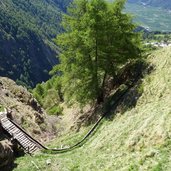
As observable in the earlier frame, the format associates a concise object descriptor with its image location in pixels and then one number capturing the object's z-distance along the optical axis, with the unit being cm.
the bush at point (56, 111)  4119
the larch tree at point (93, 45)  2592
